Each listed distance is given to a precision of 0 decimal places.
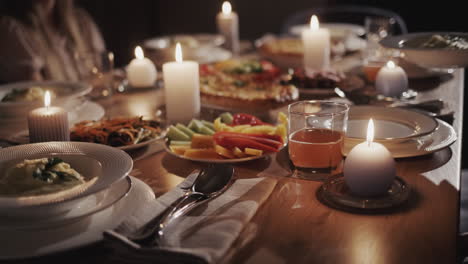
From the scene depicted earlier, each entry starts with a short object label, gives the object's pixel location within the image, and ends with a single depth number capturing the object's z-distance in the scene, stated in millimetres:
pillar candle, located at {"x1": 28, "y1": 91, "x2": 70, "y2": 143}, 1499
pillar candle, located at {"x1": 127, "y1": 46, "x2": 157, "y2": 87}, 2301
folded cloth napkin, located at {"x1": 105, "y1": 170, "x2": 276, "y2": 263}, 939
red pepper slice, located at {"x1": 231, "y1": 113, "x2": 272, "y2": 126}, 1623
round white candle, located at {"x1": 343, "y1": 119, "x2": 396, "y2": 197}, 1143
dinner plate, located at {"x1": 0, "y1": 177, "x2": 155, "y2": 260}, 984
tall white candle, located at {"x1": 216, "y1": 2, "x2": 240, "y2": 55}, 3064
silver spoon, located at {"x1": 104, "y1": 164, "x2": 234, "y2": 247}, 970
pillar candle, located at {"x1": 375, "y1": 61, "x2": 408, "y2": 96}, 1962
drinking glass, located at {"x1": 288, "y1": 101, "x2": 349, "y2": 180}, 1294
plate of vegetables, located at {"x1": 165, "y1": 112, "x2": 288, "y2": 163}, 1402
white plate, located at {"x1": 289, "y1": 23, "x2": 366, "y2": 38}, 3089
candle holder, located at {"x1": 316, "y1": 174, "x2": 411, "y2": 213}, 1140
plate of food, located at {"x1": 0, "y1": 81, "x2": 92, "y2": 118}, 1780
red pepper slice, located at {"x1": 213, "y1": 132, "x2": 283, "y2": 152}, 1402
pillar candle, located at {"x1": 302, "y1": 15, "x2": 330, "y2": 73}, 2455
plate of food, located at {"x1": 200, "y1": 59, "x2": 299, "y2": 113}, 1913
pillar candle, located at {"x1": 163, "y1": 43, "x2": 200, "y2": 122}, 1808
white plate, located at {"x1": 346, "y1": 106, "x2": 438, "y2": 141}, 1494
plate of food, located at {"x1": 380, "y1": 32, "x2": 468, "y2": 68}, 1596
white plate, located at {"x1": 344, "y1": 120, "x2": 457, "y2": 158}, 1407
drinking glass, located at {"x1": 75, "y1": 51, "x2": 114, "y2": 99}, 2105
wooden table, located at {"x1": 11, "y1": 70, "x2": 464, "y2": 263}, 975
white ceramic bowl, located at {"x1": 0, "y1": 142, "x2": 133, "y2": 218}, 982
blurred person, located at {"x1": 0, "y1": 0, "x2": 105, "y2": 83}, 3178
